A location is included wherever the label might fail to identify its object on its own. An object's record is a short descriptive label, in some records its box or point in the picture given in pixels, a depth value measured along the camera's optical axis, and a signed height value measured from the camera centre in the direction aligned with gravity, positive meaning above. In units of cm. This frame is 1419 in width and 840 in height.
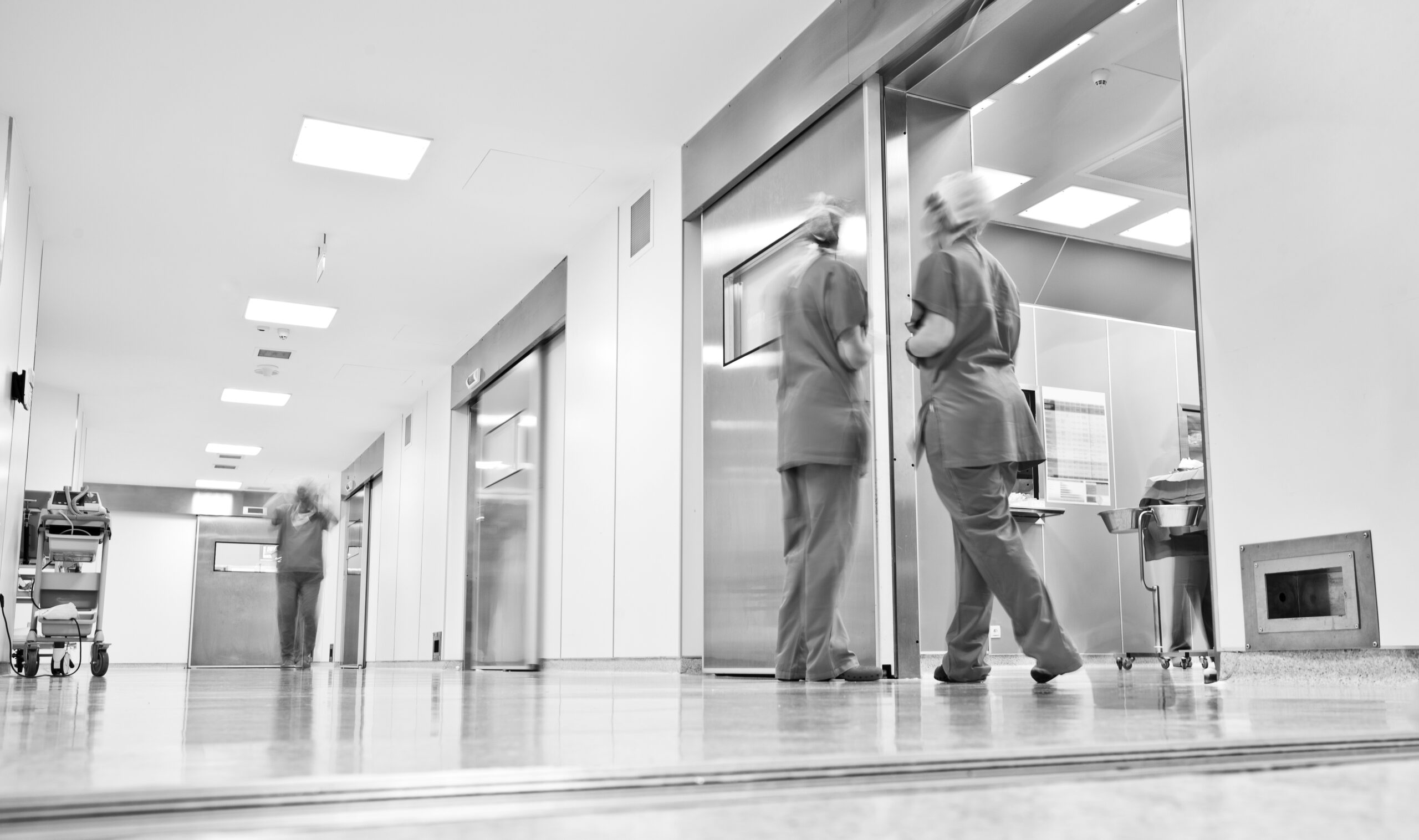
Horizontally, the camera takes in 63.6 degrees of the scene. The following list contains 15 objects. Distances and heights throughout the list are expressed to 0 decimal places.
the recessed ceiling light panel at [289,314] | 965 +230
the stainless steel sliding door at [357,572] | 1486 +15
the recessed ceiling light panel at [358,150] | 651 +252
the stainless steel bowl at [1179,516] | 534 +30
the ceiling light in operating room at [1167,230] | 741 +230
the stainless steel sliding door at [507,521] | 893 +51
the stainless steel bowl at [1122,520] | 574 +31
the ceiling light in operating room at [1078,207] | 698 +230
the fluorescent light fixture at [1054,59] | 521 +243
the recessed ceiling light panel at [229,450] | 1562 +184
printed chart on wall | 715 +84
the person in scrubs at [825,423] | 377 +52
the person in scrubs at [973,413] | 324 +49
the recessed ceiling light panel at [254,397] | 1262 +206
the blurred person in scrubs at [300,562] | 1023 +20
